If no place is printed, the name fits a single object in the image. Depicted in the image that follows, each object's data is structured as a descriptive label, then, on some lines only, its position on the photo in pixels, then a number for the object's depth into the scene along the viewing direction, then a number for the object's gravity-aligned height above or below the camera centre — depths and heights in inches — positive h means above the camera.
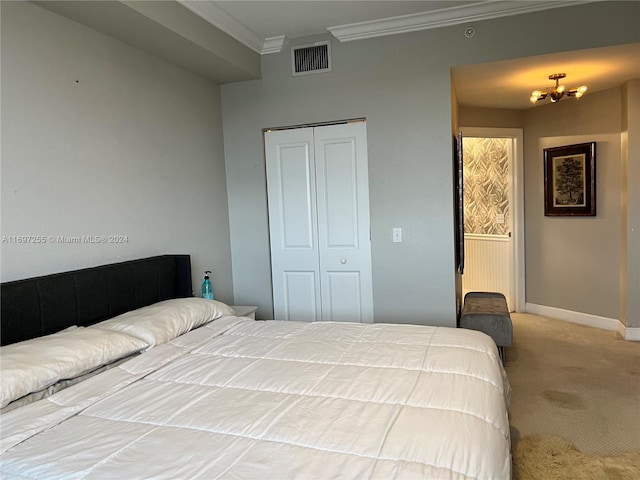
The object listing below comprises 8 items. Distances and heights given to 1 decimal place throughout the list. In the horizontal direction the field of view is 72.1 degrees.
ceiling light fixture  145.7 +42.8
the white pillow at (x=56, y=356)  60.1 -19.2
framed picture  177.0 +13.6
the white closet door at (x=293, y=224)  143.6 -0.4
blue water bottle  130.1 -18.9
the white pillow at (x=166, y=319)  82.6 -18.5
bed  47.1 -24.3
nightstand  128.3 -25.7
